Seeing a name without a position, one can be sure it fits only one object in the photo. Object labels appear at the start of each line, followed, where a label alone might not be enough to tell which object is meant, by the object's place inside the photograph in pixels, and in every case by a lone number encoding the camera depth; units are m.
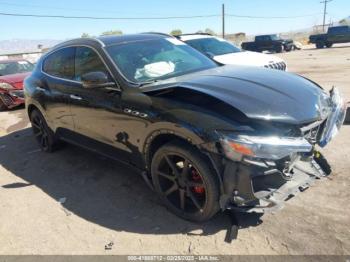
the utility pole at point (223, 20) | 49.78
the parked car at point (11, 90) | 10.76
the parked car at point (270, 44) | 34.16
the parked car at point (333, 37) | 33.91
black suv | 3.15
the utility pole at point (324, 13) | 87.44
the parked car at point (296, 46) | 36.28
